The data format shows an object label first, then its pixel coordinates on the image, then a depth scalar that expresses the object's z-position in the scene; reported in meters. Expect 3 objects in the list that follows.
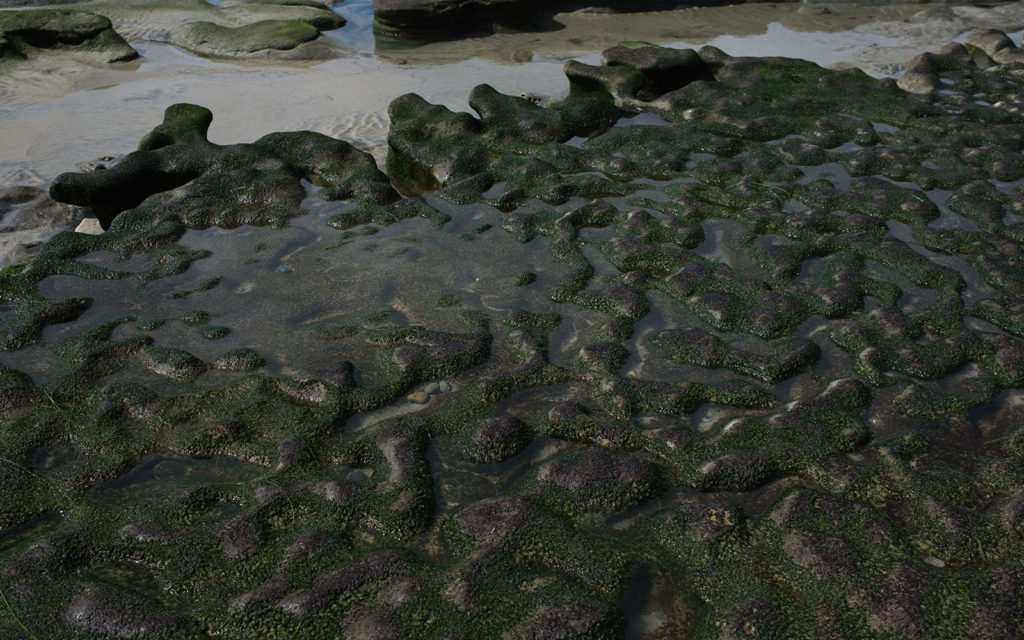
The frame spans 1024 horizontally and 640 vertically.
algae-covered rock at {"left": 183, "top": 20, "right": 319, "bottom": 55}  9.81
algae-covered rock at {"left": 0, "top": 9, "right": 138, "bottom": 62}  9.58
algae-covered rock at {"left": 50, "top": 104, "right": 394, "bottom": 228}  5.39
